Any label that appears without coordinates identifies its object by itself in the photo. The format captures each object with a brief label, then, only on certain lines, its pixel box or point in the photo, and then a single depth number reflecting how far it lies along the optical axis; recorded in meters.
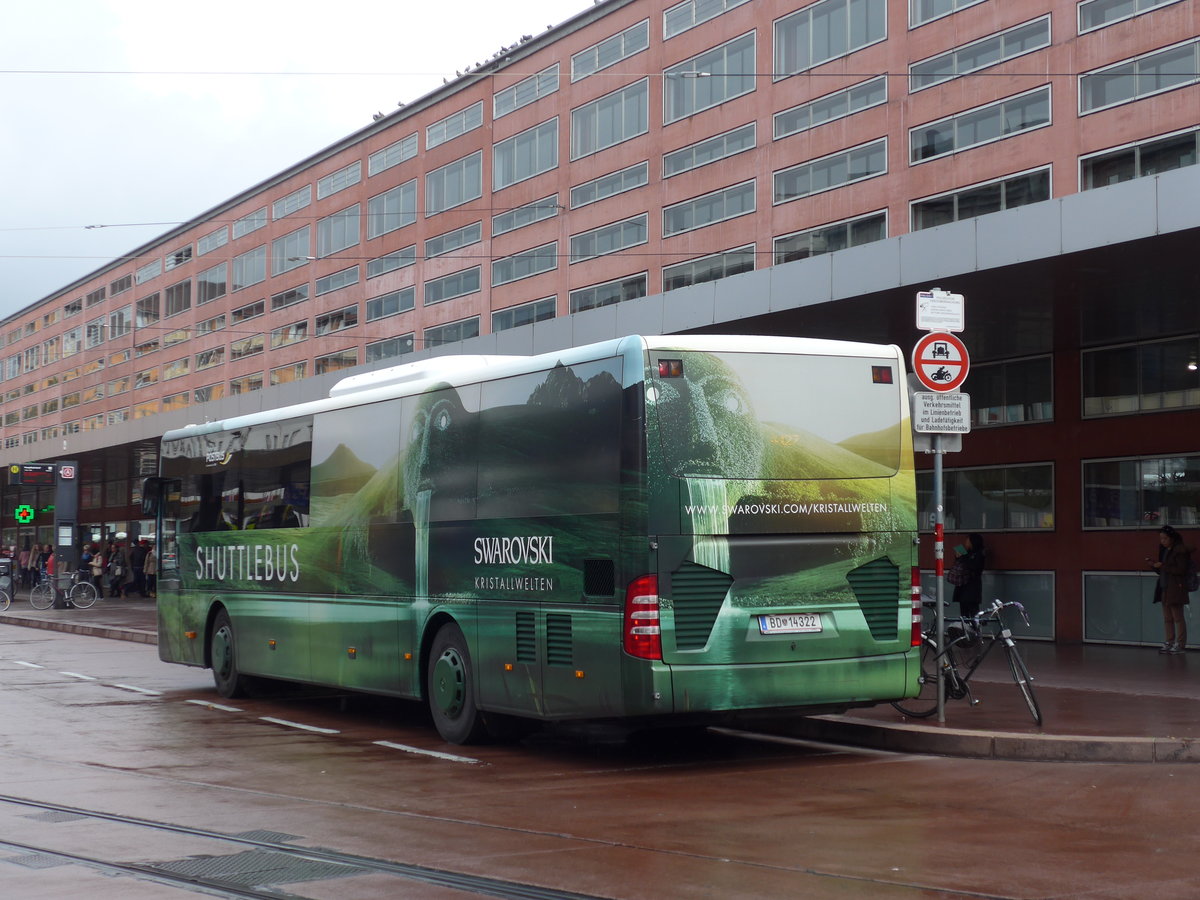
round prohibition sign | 12.45
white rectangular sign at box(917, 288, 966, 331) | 12.56
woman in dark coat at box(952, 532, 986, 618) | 24.23
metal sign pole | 12.25
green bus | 10.60
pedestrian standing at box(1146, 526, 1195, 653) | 20.48
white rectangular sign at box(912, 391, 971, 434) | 12.32
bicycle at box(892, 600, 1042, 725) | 12.88
